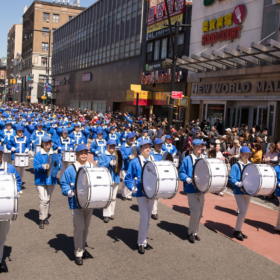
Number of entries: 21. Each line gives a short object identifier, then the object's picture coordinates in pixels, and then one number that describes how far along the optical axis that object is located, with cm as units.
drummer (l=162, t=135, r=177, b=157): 1076
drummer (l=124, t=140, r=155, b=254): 639
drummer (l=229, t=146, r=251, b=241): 730
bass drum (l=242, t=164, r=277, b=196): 696
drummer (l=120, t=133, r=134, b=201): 1032
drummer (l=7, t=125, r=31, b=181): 1078
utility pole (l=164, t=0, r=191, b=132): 1623
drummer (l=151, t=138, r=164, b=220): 794
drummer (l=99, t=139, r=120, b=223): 836
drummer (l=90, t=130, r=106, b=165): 1038
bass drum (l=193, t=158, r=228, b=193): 668
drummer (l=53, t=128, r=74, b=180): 1138
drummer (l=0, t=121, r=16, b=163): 1161
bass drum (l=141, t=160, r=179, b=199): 613
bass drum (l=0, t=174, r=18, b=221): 490
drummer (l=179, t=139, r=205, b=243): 702
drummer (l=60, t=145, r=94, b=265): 577
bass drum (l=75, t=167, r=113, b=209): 544
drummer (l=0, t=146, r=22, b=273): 538
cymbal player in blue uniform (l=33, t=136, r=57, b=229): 759
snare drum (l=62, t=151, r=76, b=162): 1122
